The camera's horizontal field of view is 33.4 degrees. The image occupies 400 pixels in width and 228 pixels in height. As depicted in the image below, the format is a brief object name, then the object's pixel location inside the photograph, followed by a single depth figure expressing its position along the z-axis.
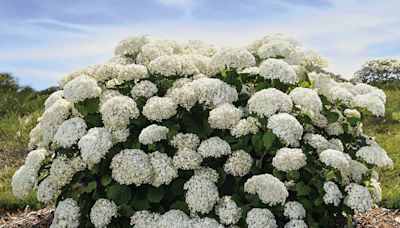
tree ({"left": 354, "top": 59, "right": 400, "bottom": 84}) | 23.11
